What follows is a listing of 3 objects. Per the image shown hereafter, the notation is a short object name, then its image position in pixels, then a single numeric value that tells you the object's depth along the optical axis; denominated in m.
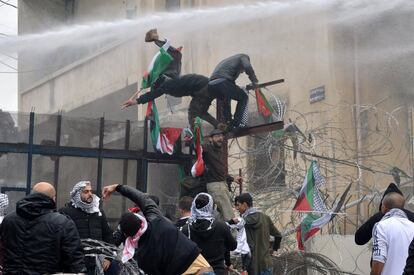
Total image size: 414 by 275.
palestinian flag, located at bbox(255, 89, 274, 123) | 11.59
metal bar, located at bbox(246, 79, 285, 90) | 11.39
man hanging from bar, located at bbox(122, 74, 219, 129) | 11.37
